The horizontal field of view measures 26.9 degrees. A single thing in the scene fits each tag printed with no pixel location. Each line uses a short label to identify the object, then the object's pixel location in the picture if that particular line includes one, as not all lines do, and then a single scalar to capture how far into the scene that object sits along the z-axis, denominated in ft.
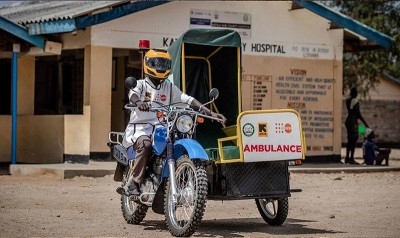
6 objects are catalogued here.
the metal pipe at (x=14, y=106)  53.21
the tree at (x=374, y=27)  88.02
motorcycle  25.27
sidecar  26.94
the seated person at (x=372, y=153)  61.31
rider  27.66
